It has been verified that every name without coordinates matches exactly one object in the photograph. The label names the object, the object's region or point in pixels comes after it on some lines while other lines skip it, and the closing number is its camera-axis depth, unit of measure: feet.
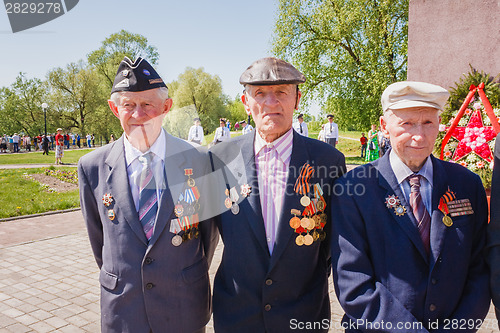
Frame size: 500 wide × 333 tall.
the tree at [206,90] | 96.25
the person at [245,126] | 56.83
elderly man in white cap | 6.24
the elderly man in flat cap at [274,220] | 7.10
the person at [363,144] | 73.05
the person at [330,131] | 58.54
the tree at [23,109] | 147.64
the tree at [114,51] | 152.25
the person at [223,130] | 56.17
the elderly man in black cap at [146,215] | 7.09
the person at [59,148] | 63.24
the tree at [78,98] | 140.26
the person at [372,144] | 62.75
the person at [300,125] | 57.27
